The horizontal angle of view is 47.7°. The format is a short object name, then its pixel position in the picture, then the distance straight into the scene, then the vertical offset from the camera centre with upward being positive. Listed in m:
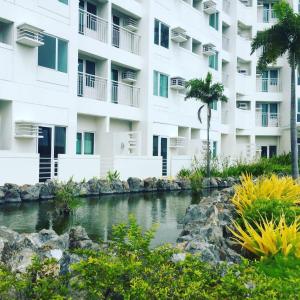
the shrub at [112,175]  17.11 -1.01
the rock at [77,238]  5.25 -1.35
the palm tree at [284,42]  18.02 +6.43
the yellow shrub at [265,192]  8.14 -0.93
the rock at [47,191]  13.30 -1.42
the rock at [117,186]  15.79 -1.44
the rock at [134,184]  16.64 -1.43
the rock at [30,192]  12.81 -1.43
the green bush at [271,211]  6.55 -1.08
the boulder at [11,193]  12.46 -1.42
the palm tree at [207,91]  21.75 +4.21
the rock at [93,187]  14.95 -1.42
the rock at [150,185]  17.22 -1.49
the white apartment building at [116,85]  14.83 +4.11
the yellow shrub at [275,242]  5.08 -1.31
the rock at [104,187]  15.33 -1.44
